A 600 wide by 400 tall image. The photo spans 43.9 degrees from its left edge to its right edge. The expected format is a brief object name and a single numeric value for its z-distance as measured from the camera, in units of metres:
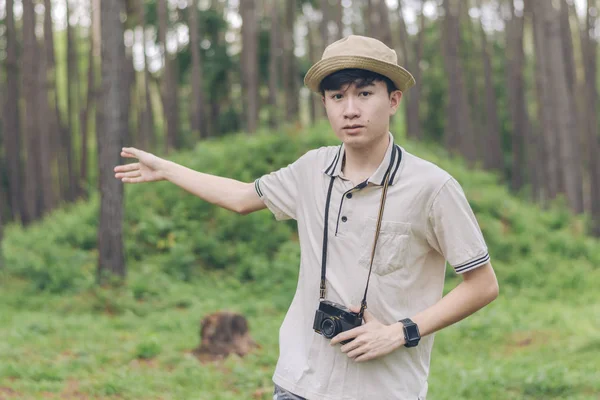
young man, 2.42
